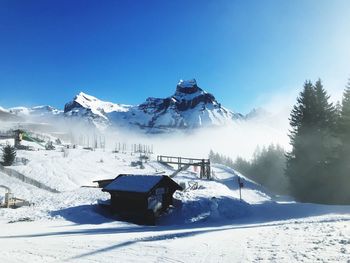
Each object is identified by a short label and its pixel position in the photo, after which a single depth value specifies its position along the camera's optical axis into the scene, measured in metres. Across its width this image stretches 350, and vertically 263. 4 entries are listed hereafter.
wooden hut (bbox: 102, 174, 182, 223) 28.62
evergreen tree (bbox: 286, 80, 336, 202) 38.94
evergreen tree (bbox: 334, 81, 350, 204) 35.12
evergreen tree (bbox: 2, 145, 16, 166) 50.50
